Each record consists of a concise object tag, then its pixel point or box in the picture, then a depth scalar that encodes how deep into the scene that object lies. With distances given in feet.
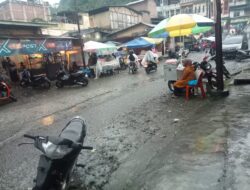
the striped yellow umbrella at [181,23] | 23.83
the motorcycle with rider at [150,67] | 44.19
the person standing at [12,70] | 40.40
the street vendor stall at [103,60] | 47.77
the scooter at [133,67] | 47.12
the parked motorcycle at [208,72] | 23.31
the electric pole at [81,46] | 49.09
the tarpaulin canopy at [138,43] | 62.82
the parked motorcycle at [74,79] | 36.97
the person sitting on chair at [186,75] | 21.69
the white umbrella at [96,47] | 48.67
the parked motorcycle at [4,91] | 29.50
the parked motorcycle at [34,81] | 38.31
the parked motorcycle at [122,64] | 57.37
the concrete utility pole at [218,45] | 19.50
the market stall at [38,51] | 34.17
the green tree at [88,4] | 113.51
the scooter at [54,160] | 7.26
